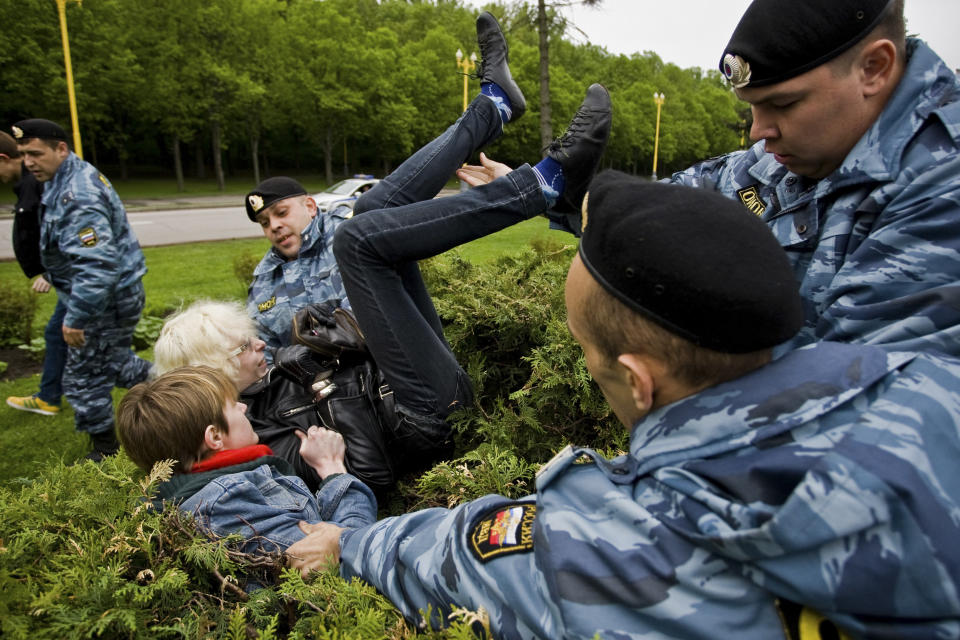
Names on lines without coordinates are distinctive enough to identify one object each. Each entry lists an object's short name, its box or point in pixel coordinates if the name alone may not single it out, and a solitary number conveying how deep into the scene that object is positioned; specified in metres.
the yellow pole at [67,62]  13.30
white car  20.50
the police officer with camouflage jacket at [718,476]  0.96
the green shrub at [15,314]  6.82
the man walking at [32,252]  4.84
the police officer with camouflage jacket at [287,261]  4.03
